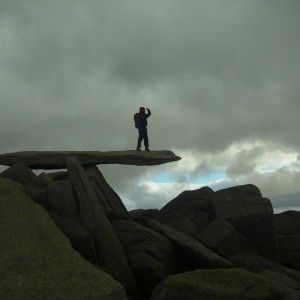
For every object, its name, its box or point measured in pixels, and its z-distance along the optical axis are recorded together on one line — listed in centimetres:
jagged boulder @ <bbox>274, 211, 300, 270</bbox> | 2080
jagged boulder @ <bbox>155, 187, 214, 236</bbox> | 2080
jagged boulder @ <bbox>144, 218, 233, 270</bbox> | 1586
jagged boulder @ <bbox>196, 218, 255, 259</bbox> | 1812
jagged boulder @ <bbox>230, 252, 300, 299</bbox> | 1591
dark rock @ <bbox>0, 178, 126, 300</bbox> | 961
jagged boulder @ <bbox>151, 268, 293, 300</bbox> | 1133
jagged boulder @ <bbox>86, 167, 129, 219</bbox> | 2145
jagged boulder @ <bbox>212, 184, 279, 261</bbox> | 1978
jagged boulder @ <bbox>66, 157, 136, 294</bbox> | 1438
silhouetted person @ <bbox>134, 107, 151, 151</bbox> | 2558
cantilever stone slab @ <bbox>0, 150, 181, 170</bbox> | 2319
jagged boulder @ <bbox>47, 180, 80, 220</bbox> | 1628
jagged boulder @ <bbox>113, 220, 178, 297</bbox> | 1466
